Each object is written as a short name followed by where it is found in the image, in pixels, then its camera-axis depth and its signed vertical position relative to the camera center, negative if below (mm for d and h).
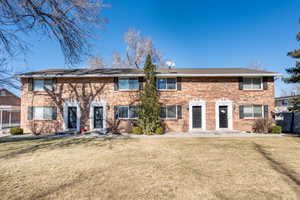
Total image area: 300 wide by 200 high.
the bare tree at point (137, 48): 24656 +9539
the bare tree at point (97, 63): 26003 +7432
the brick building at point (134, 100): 13016 +567
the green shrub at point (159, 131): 11633 -1871
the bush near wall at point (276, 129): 11930 -1774
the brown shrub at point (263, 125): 12133 -1495
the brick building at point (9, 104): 22750 +524
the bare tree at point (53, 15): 6836 +4326
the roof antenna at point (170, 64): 15536 +4386
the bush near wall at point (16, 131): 12080 -1933
